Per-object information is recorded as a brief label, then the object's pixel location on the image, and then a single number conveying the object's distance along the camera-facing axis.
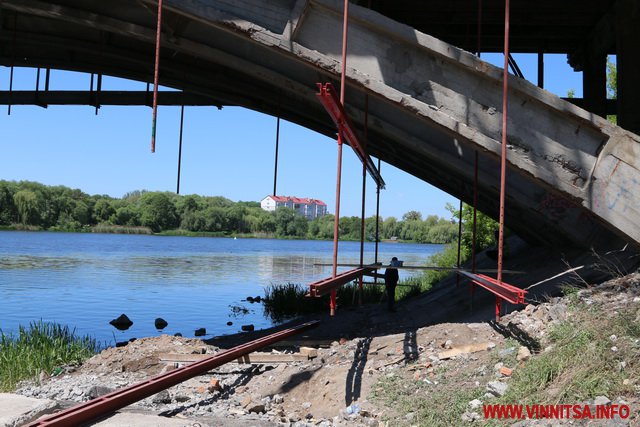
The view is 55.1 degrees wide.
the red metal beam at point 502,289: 7.32
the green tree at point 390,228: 163.38
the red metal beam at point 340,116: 7.41
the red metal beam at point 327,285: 7.57
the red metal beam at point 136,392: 6.58
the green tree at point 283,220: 155.38
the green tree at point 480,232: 27.06
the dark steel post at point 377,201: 13.55
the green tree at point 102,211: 126.81
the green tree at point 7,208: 110.31
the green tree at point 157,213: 129.88
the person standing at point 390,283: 15.25
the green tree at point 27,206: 111.37
